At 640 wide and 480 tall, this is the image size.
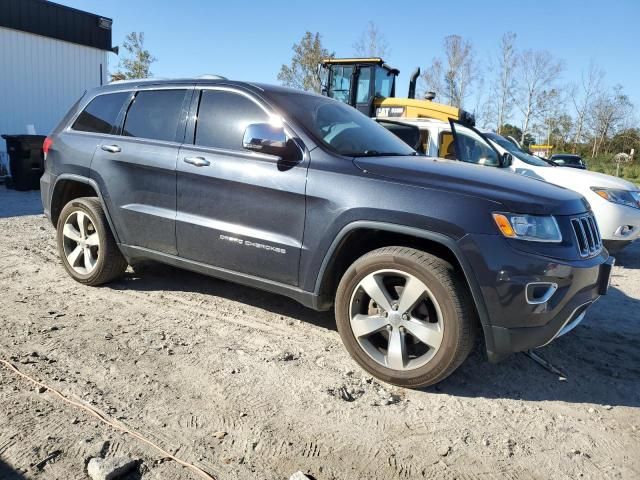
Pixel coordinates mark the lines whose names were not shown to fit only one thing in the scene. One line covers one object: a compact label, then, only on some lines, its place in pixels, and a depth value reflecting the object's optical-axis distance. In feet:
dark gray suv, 9.41
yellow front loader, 35.83
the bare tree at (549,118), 155.83
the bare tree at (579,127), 151.90
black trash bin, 38.91
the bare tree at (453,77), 146.00
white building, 53.78
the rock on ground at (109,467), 7.13
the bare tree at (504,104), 156.50
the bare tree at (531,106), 156.04
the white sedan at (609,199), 21.45
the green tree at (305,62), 114.11
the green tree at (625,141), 136.58
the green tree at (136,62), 102.78
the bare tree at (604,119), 143.09
